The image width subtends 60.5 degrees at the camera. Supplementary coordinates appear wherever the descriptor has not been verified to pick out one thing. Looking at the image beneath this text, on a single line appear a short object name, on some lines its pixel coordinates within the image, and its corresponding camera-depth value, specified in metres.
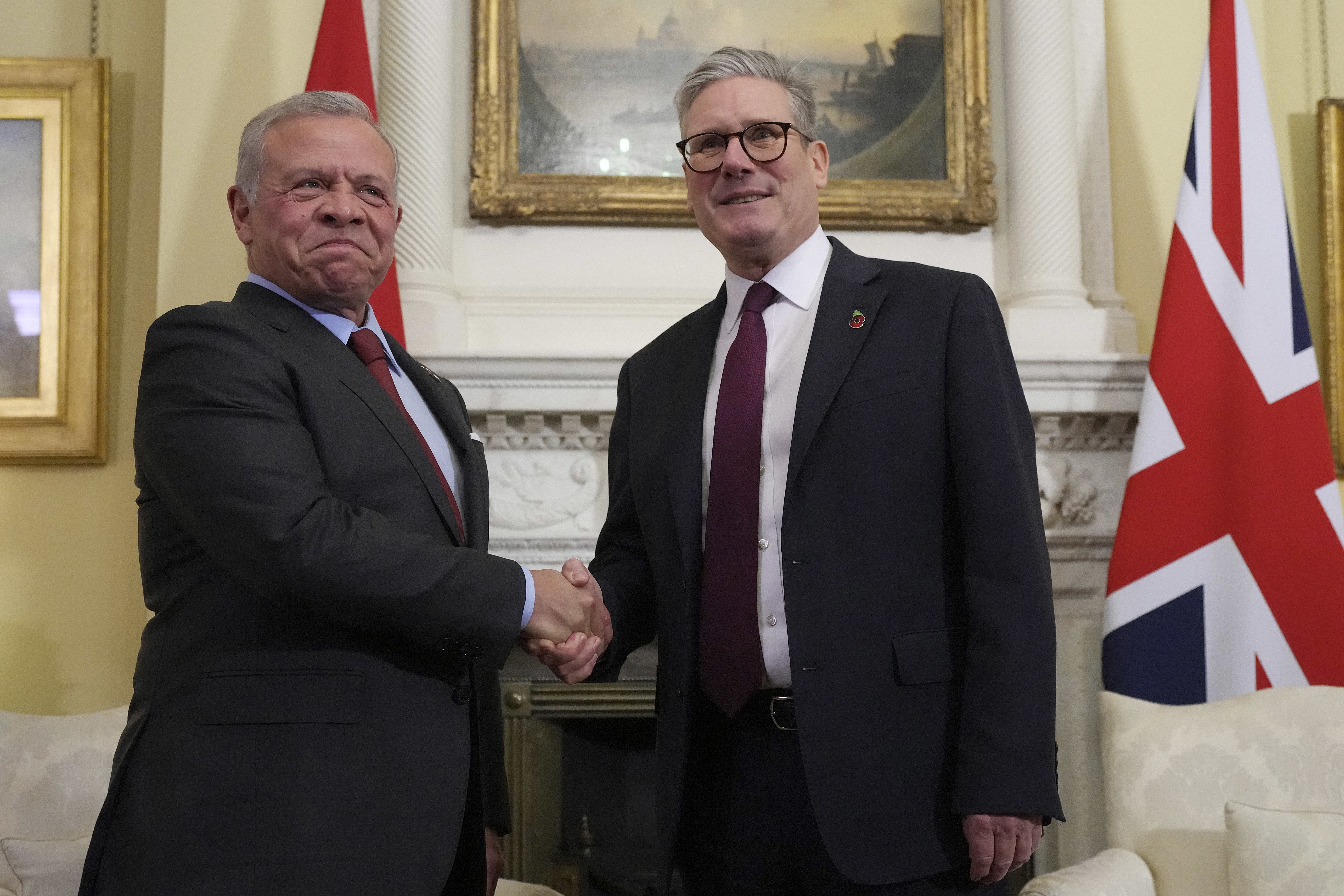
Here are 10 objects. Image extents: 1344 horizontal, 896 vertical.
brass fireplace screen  3.38
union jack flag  3.00
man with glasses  1.58
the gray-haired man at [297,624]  1.45
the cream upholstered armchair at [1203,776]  2.65
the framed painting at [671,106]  3.57
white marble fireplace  3.28
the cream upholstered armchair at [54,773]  2.87
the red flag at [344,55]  3.27
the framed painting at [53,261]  3.56
